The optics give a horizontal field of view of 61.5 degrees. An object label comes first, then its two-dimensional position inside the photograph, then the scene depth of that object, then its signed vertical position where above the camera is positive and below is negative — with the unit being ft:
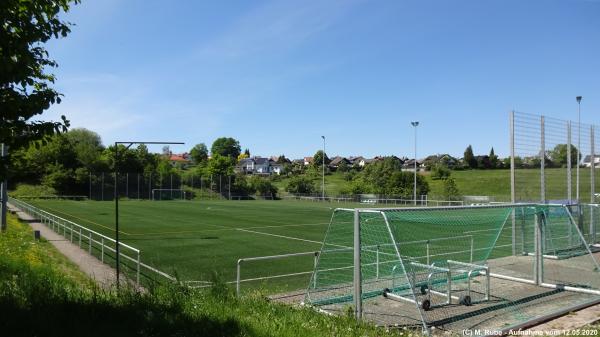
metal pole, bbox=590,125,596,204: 64.90 +1.72
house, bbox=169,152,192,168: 541.09 +17.83
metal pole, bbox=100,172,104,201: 250.33 -5.26
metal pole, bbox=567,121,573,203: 59.52 +1.12
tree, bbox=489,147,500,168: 373.40 +11.63
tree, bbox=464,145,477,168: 392.33 +13.70
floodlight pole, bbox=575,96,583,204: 62.75 +2.95
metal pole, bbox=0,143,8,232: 69.69 -4.41
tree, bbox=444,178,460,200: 213.87 -5.61
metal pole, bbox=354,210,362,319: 25.63 -5.17
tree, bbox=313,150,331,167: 516.86 +19.03
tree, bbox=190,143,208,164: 551.59 +28.19
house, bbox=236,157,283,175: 593.01 +12.75
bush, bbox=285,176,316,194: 281.54 -5.89
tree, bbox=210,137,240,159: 645.51 +35.08
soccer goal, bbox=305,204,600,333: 27.35 -7.67
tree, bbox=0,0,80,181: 19.74 +3.90
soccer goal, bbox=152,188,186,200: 256.30 -9.01
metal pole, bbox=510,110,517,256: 48.98 +1.94
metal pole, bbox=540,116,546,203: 52.85 +1.62
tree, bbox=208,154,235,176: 319.47 +6.65
